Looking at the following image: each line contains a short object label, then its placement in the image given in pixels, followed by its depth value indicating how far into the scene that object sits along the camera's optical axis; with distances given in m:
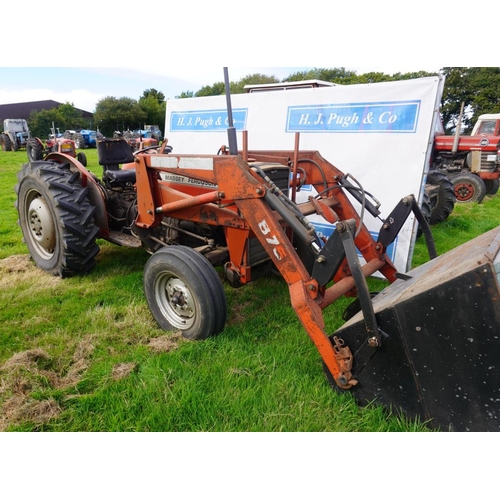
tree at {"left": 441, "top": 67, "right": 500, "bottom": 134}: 31.17
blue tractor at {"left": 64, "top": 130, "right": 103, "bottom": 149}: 27.39
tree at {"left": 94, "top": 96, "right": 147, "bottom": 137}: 39.34
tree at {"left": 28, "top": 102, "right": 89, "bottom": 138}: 36.38
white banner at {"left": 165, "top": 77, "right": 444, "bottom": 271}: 4.21
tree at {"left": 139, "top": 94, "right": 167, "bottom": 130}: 41.27
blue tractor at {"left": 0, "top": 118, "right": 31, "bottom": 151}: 25.34
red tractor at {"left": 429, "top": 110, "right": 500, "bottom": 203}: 9.23
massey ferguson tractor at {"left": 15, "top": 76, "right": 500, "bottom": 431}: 1.85
